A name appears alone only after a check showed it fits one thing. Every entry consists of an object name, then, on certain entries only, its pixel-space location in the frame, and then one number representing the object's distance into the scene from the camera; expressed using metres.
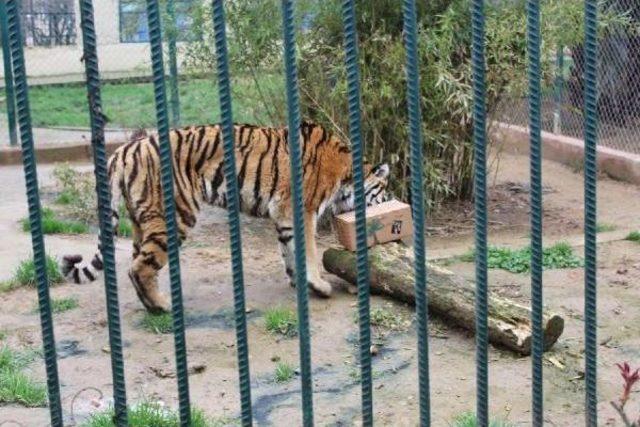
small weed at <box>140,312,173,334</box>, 6.33
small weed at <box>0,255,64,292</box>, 7.10
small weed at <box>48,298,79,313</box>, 6.67
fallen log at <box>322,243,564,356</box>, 5.71
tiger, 6.51
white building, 19.47
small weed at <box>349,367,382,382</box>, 5.46
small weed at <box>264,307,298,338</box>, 6.21
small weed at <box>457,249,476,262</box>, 7.67
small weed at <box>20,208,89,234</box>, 8.84
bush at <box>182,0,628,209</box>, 8.77
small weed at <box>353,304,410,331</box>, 6.25
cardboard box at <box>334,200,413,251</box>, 6.84
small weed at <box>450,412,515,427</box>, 4.14
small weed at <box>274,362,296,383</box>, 5.45
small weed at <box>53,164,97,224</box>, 9.45
